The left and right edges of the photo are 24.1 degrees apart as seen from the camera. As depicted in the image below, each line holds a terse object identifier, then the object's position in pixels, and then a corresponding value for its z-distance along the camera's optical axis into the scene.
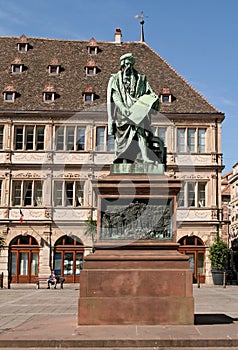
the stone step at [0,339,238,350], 8.84
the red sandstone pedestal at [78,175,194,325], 10.30
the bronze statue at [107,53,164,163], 12.02
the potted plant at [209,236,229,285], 35.66
